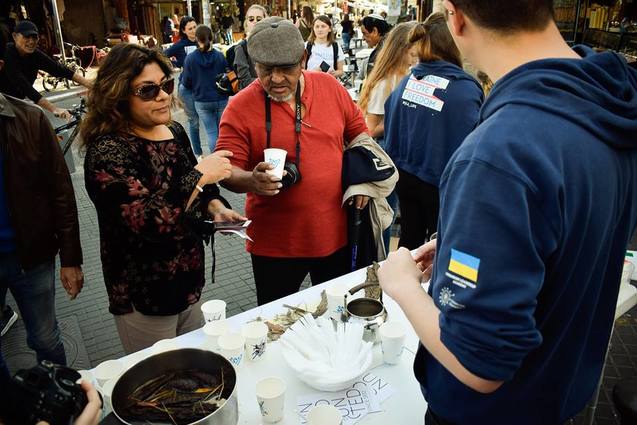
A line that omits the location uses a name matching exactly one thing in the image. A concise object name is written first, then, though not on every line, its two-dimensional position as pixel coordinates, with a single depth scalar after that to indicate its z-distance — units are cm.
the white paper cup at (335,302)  196
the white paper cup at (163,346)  169
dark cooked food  121
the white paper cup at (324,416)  132
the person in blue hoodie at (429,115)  305
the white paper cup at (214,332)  177
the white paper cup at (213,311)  191
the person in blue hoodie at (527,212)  80
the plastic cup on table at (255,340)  170
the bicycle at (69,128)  662
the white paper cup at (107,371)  159
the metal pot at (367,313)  172
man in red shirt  234
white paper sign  148
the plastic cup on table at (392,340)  166
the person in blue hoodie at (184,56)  707
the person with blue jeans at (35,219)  231
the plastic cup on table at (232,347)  164
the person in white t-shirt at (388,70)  387
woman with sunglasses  193
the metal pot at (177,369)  120
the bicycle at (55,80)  1364
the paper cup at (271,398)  141
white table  148
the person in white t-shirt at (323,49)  707
